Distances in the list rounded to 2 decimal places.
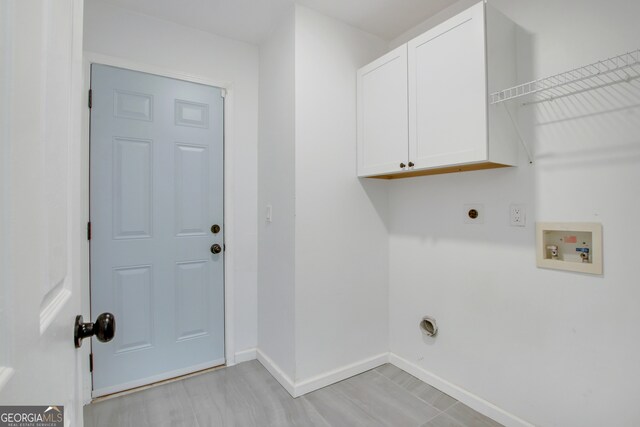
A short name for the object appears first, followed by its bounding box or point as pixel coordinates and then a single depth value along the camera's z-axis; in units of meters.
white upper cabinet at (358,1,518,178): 1.50
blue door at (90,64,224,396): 1.98
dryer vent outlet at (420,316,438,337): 2.06
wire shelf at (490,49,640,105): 1.29
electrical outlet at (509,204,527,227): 1.62
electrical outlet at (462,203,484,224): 1.82
